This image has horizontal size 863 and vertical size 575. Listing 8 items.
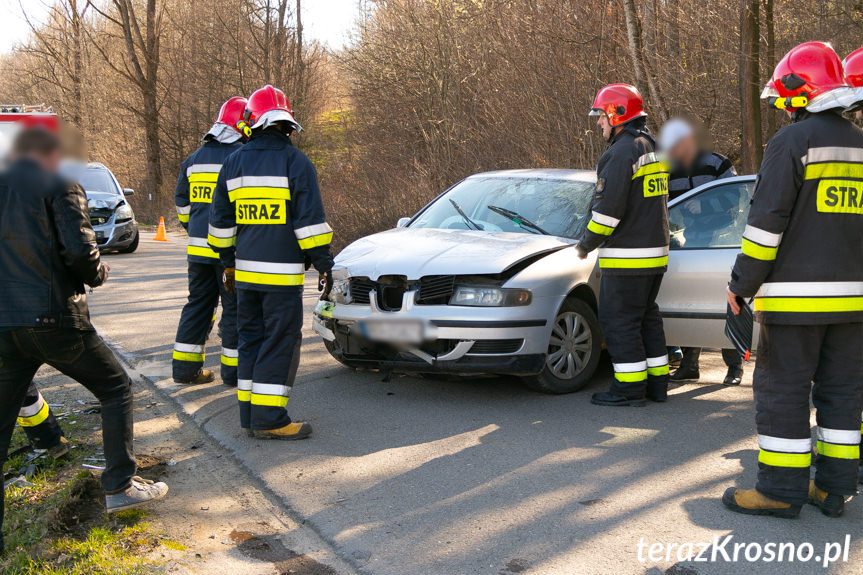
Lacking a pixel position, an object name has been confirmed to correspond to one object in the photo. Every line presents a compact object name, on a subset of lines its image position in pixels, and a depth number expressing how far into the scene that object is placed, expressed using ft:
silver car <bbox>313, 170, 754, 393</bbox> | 18.12
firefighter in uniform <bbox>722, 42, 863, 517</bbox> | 12.15
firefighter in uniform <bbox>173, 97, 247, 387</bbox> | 20.84
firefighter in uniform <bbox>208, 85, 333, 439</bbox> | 16.44
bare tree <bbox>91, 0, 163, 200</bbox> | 98.17
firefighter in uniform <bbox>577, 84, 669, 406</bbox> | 18.16
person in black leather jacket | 11.87
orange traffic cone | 65.43
